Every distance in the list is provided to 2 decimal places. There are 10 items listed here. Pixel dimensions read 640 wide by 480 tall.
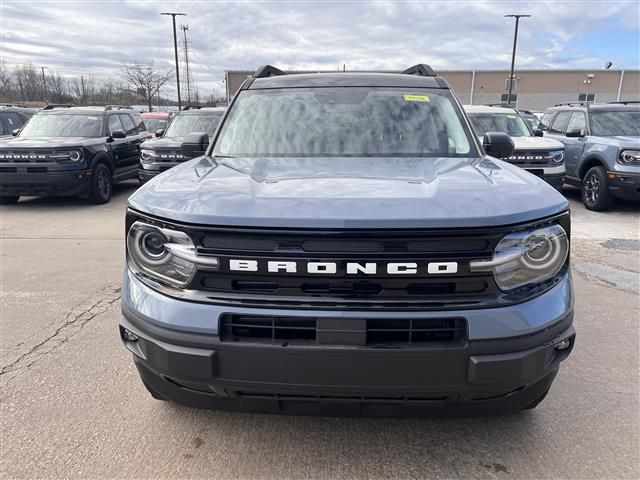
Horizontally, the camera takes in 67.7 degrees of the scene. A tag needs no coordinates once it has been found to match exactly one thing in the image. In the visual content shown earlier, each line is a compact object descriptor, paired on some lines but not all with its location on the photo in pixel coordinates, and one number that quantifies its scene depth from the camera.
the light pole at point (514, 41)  42.99
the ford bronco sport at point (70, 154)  8.71
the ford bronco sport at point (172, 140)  9.46
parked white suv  8.73
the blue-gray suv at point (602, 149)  8.43
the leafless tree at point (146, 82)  55.03
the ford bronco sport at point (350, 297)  1.83
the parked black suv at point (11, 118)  11.65
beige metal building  58.16
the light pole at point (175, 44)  40.97
